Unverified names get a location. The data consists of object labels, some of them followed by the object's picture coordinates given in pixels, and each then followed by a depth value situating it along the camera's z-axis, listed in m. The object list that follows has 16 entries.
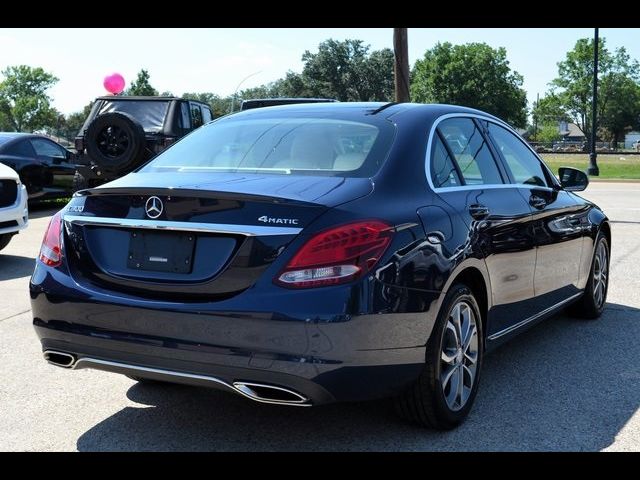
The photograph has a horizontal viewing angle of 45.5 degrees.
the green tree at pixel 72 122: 112.75
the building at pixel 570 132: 121.18
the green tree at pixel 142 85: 79.38
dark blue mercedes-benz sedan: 3.00
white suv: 8.41
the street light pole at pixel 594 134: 29.62
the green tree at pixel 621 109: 102.56
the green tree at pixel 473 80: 95.25
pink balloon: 20.97
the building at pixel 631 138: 114.41
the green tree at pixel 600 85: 88.50
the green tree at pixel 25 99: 86.44
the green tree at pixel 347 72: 95.62
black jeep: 11.39
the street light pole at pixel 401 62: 16.34
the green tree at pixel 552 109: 93.75
